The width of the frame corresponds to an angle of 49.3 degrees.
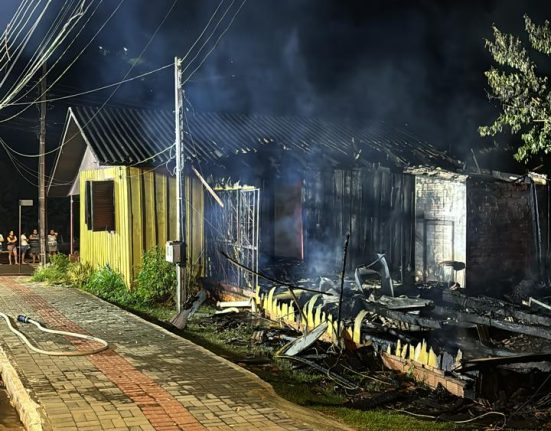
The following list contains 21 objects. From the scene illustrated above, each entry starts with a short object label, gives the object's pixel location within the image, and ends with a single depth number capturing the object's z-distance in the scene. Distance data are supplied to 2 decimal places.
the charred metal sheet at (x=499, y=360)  7.42
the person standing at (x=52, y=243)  26.75
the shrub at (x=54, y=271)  18.35
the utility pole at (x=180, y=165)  12.27
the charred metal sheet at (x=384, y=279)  12.44
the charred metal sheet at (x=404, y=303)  10.86
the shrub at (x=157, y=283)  14.80
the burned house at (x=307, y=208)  14.78
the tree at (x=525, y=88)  13.10
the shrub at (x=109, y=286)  15.40
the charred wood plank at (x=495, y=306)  10.05
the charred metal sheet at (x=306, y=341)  9.55
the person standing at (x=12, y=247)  26.28
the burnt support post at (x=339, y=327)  9.40
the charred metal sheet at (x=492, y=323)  8.89
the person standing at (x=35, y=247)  27.05
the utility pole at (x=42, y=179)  21.03
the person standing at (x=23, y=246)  25.99
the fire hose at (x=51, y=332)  9.05
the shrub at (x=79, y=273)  17.91
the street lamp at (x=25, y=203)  22.70
